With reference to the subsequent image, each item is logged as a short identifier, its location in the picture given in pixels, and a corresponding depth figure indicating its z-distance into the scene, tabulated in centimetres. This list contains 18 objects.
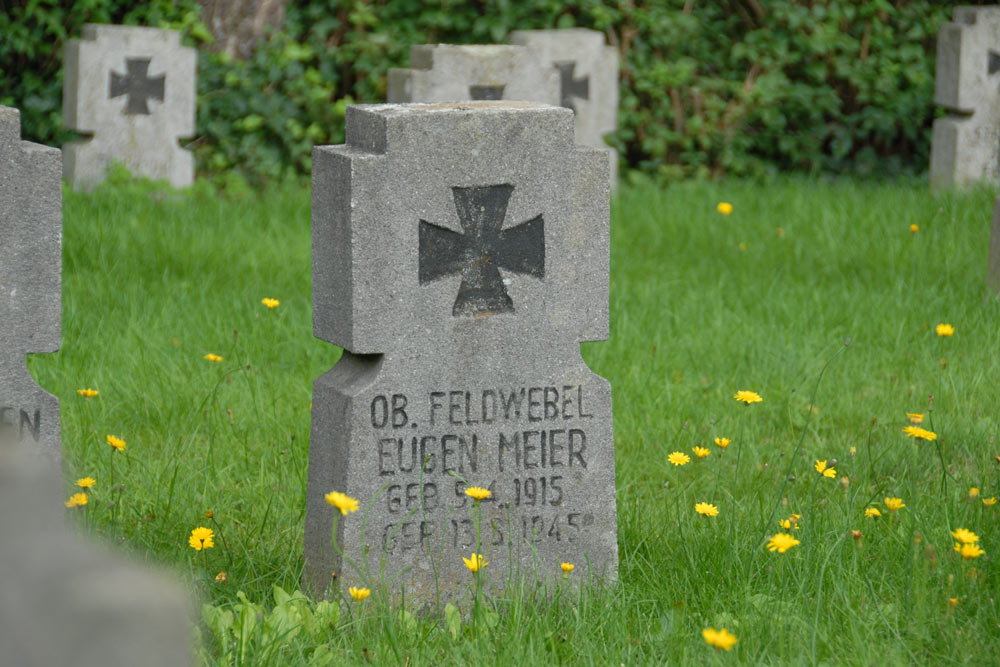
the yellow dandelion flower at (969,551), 469
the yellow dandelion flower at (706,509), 548
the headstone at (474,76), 1403
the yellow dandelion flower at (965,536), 477
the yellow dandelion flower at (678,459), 594
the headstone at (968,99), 1622
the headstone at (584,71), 1584
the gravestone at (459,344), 535
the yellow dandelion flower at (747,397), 637
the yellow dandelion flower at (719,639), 387
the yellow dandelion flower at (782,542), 474
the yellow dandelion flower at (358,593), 498
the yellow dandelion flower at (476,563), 486
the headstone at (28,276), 550
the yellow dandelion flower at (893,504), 532
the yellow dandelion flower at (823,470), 566
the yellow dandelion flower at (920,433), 567
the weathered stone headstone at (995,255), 1056
